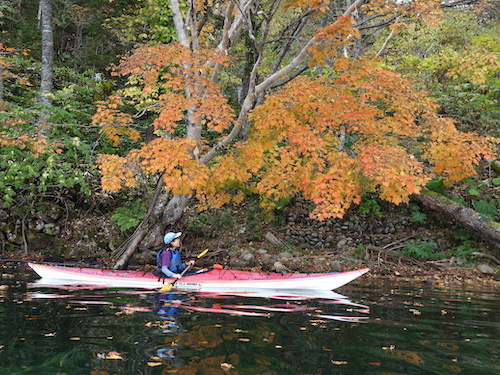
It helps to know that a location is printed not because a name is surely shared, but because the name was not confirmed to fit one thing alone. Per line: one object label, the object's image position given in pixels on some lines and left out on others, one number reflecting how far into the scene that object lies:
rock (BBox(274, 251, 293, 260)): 12.23
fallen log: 11.45
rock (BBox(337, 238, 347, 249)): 13.33
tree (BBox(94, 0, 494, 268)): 8.87
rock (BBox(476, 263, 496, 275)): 11.02
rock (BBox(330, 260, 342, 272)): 11.37
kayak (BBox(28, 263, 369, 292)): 8.05
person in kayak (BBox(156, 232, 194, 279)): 8.51
